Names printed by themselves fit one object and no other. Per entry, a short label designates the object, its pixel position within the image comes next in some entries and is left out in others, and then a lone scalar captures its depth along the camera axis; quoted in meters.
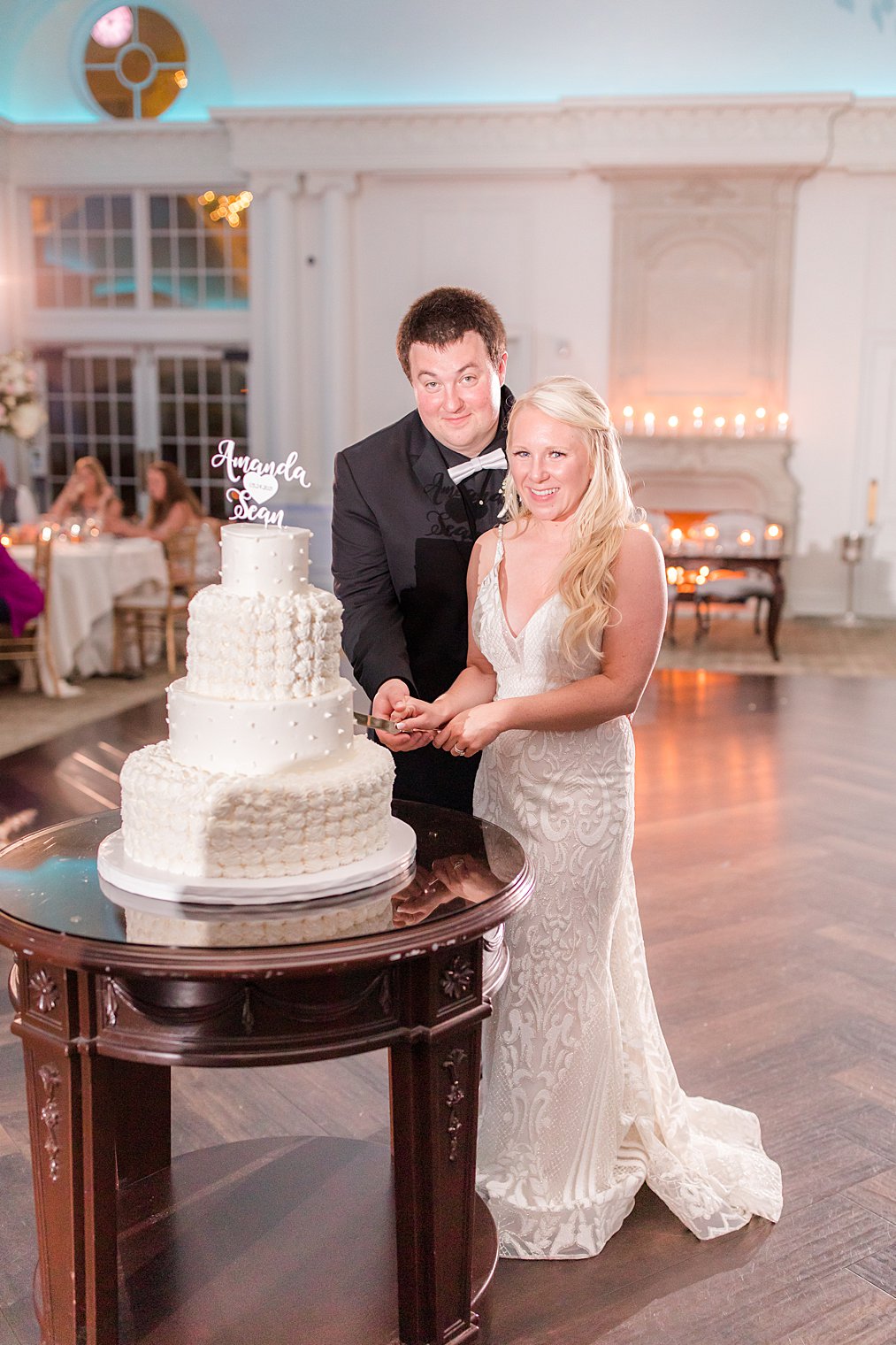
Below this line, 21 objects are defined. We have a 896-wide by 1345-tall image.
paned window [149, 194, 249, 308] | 12.77
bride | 2.35
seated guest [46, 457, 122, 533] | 9.73
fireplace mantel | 11.95
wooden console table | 9.65
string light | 12.61
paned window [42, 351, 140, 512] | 13.23
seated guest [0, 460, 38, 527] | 9.93
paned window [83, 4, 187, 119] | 12.66
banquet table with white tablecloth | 8.25
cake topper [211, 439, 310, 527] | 2.15
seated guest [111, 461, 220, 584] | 9.23
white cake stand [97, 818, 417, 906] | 1.82
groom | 2.86
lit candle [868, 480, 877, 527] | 12.17
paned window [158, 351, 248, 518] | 13.09
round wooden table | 1.75
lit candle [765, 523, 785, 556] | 9.70
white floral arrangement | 9.05
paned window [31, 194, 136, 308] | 12.95
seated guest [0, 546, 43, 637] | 7.61
